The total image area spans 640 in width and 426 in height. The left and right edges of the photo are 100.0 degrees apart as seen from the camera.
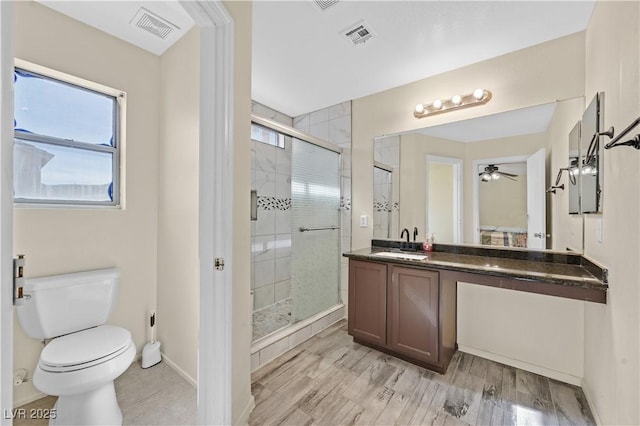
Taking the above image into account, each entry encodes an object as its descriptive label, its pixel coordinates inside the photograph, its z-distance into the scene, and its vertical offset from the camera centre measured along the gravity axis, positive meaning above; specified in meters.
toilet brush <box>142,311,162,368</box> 2.04 -1.07
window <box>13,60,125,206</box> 1.74 +0.52
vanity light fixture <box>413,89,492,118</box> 2.09 +0.90
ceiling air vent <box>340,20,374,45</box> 1.76 +1.22
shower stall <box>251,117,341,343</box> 2.65 -0.16
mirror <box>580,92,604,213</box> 1.40 +0.29
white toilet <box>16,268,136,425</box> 1.38 -0.78
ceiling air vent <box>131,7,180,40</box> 1.77 +1.30
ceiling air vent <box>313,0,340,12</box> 1.55 +1.21
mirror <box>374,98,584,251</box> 1.95 +0.29
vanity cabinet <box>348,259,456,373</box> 1.91 -0.77
